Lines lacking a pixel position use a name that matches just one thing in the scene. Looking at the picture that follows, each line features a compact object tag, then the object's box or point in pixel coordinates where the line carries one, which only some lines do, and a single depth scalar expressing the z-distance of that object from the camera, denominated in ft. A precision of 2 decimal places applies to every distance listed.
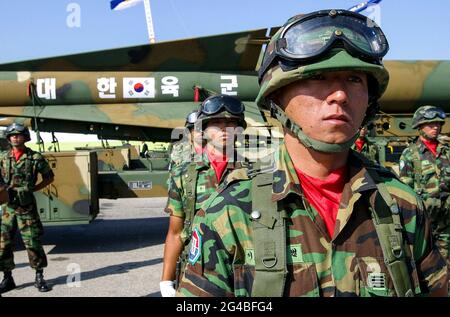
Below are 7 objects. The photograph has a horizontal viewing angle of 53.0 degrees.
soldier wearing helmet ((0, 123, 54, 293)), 17.49
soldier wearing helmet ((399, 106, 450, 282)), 16.29
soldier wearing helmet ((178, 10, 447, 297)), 4.37
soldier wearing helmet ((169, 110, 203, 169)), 12.17
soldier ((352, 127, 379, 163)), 25.21
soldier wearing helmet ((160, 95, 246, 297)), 9.86
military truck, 28.37
